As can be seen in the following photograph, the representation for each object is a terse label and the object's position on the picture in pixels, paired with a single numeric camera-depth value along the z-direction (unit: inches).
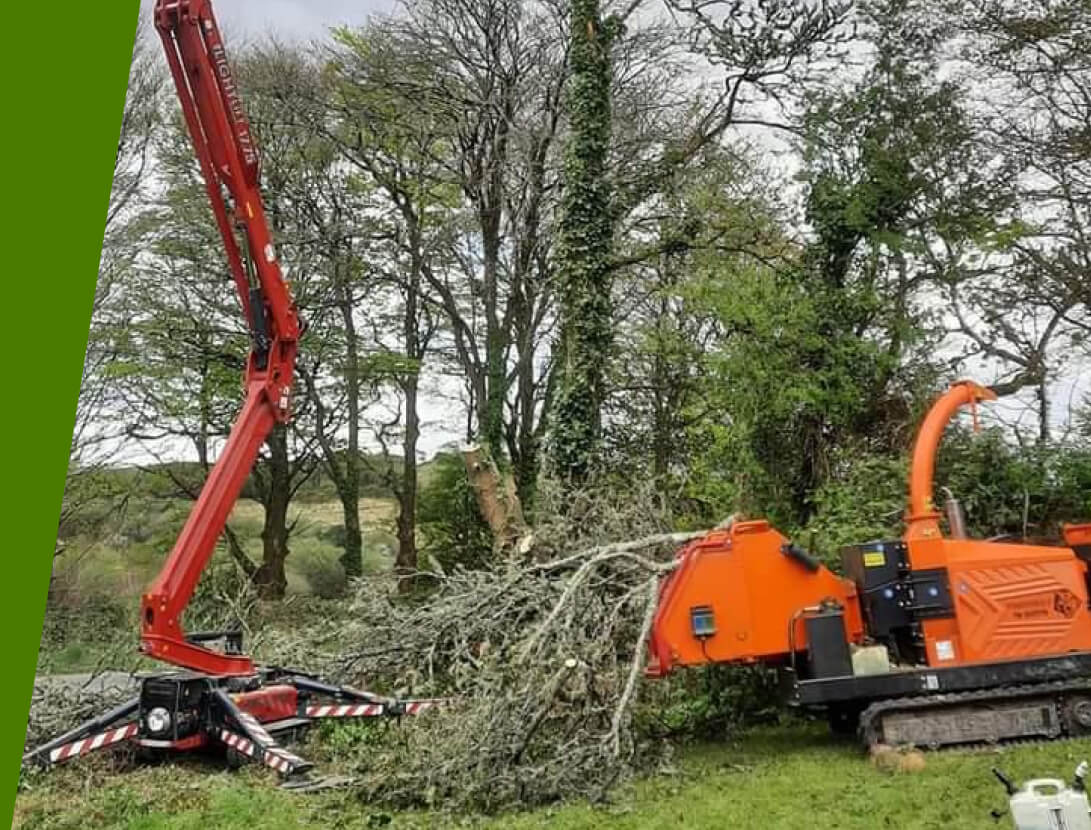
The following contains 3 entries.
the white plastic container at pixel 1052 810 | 122.0
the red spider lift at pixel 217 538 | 263.4
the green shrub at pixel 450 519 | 601.7
